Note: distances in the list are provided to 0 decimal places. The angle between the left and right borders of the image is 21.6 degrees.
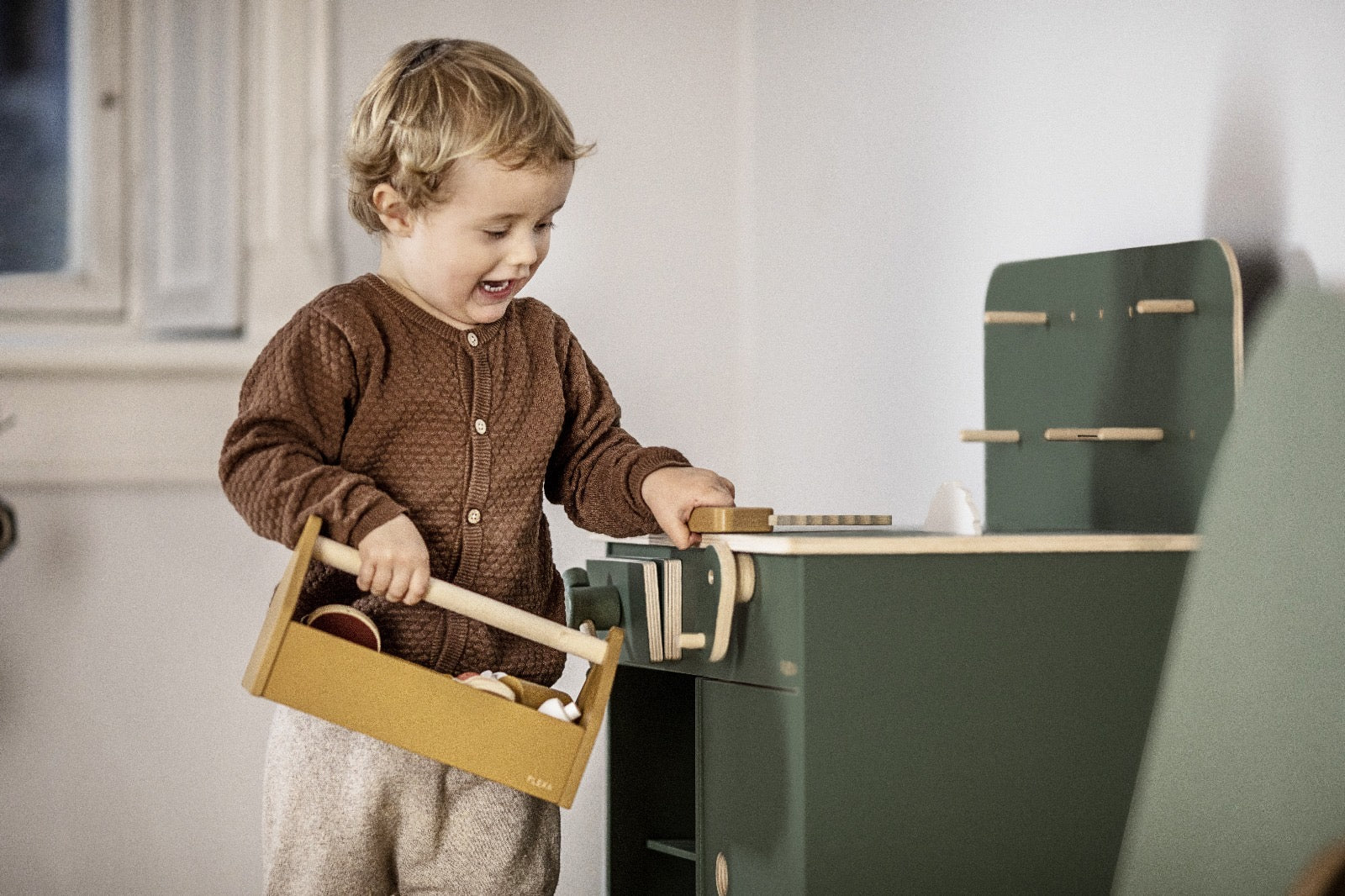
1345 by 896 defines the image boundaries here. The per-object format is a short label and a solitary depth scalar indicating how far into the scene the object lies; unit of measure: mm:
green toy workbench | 2317
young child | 2336
